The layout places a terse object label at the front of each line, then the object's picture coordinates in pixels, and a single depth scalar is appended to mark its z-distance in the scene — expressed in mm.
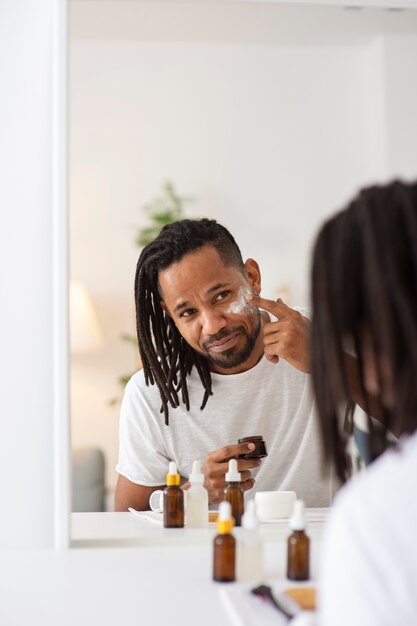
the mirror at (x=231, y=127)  1391
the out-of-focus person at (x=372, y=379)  678
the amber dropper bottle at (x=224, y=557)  1164
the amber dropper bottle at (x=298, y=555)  1184
